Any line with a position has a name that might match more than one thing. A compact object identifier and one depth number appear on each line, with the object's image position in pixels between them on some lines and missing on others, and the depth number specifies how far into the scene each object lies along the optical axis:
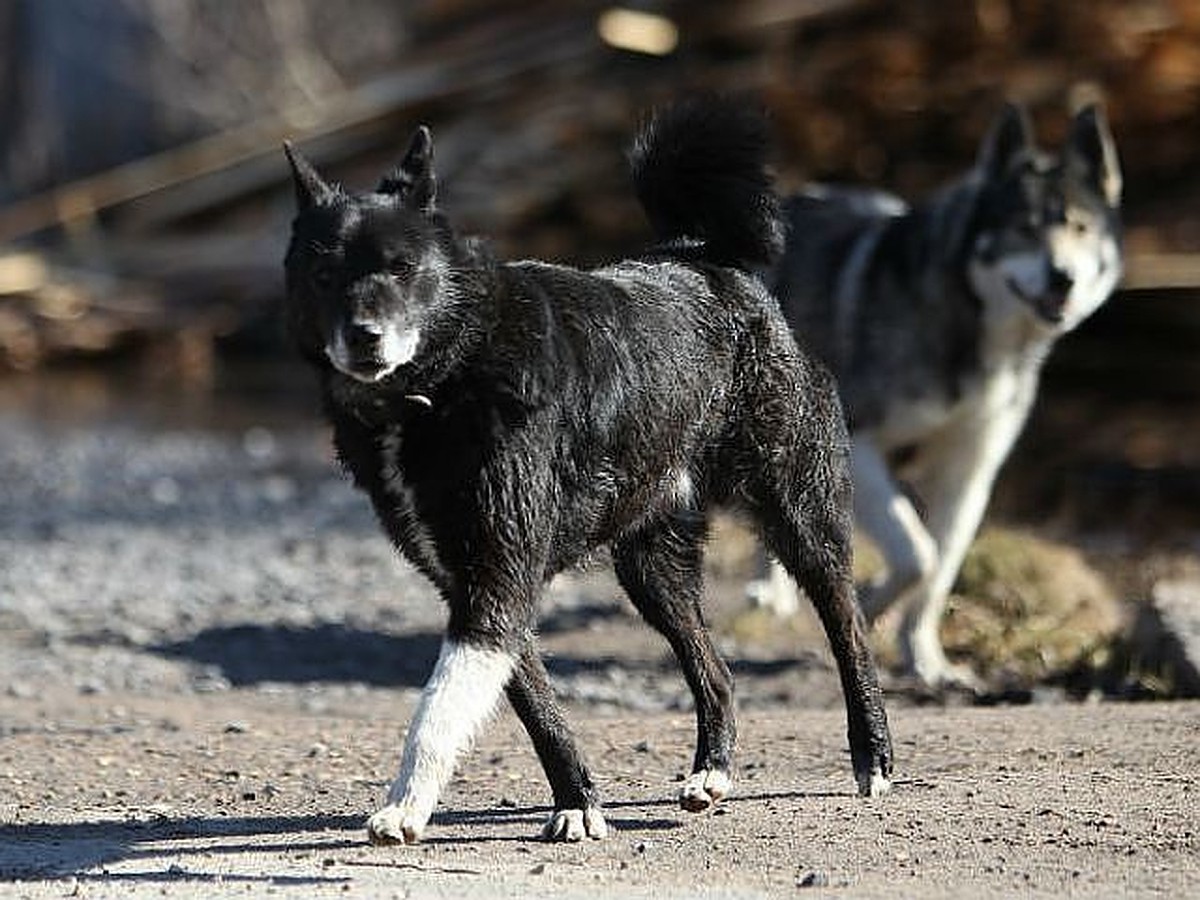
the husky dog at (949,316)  18.03
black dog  10.61
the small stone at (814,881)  10.22
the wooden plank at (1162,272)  32.59
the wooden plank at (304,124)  36.41
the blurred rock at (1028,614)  17.81
